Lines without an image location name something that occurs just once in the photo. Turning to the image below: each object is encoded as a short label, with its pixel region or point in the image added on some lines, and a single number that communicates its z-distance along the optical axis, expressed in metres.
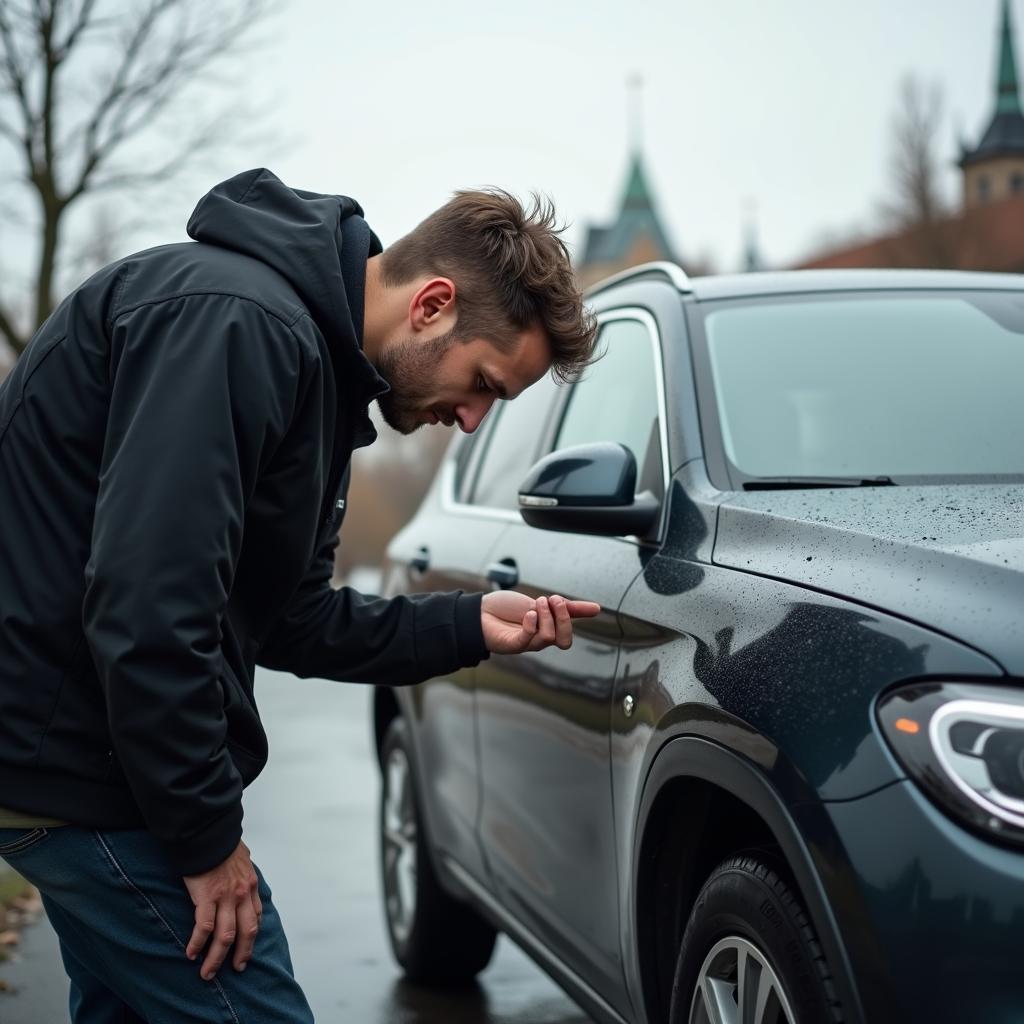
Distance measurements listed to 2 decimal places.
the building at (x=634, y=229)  98.50
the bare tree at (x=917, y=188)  43.75
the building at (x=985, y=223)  43.75
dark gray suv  1.94
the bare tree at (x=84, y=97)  14.34
